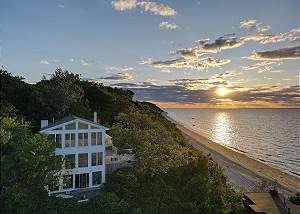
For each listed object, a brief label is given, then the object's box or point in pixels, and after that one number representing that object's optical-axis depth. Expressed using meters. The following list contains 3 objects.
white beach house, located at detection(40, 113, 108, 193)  17.55
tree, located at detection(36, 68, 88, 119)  27.65
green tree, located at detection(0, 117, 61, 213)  14.14
